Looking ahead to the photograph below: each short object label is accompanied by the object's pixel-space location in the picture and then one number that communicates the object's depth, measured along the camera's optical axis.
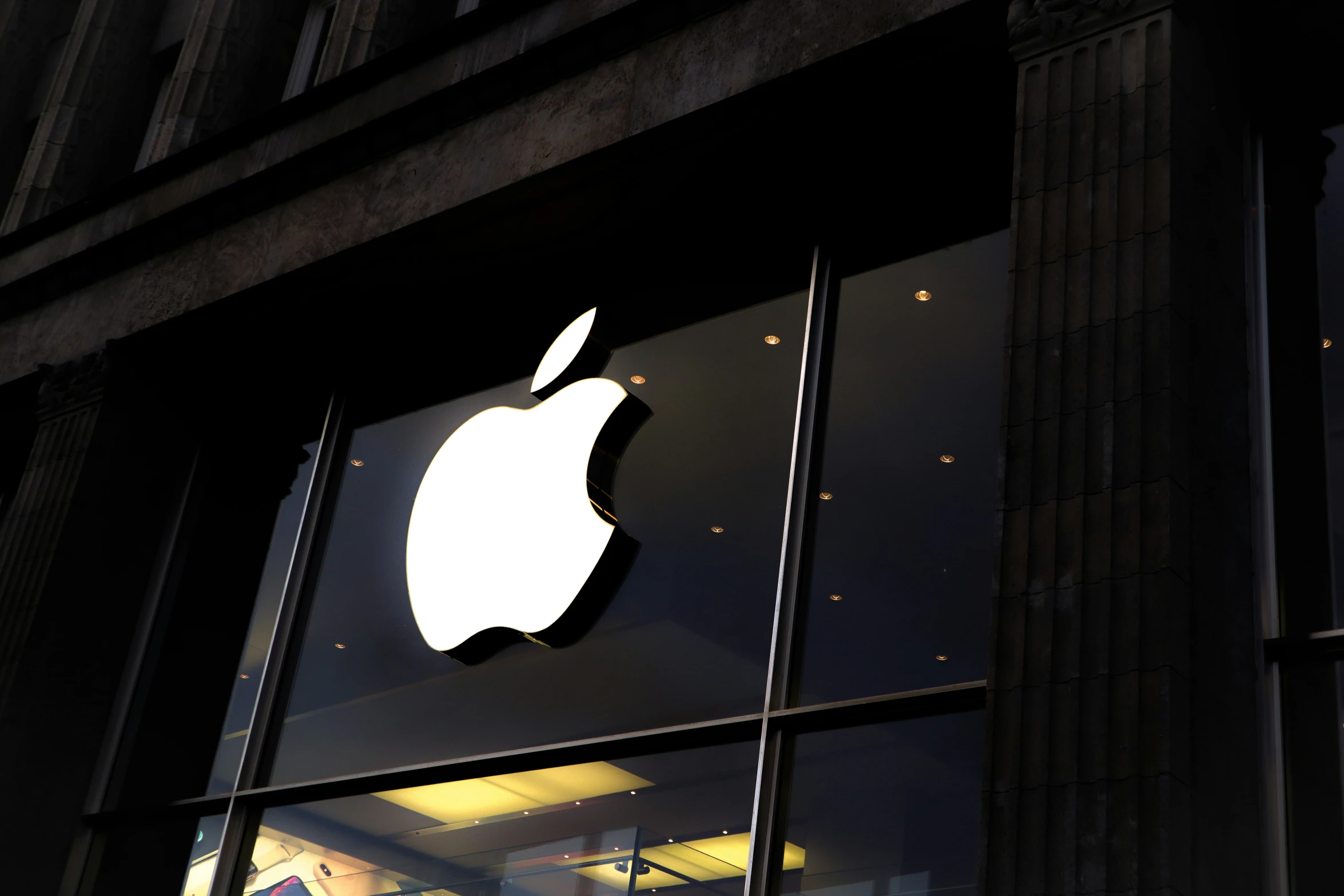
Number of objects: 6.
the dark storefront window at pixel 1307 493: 6.57
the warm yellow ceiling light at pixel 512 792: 9.05
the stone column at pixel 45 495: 11.86
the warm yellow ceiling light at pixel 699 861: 8.07
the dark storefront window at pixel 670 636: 8.09
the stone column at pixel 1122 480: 5.91
